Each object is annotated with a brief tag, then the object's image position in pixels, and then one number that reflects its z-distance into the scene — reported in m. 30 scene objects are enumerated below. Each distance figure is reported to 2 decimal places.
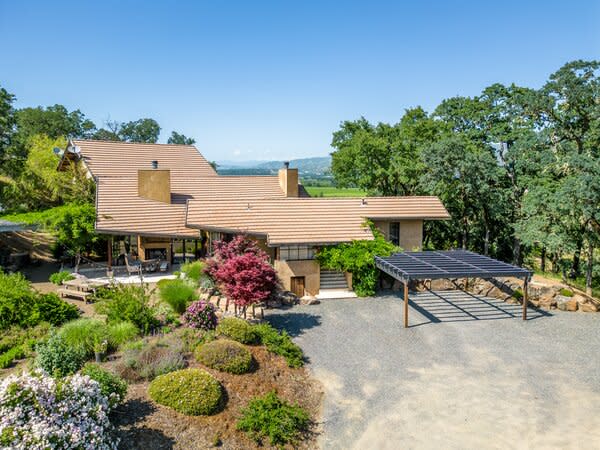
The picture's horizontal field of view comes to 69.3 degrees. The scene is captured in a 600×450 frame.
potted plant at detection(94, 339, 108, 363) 12.35
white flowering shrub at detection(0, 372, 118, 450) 7.05
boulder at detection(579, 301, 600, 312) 20.77
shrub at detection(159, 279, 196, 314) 17.05
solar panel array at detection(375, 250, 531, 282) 18.56
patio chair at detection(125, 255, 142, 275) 22.88
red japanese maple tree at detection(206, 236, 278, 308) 16.50
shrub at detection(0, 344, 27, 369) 12.02
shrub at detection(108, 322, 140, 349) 13.52
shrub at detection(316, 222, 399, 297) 22.14
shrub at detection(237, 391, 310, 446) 10.48
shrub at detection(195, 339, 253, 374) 12.91
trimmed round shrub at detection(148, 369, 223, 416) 10.62
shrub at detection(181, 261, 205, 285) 21.17
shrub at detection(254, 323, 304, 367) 14.64
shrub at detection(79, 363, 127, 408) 9.84
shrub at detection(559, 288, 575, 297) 21.23
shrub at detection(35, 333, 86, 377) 11.33
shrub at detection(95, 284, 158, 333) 14.86
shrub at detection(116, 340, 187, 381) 11.75
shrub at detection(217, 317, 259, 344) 14.84
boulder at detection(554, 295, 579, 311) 20.86
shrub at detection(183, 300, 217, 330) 15.27
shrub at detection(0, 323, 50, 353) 13.32
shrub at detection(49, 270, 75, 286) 21.56
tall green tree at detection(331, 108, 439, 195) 32.97
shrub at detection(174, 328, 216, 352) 13.80
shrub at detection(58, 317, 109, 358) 12.69
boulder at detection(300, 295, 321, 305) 21.05
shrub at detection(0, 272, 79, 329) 14.83
